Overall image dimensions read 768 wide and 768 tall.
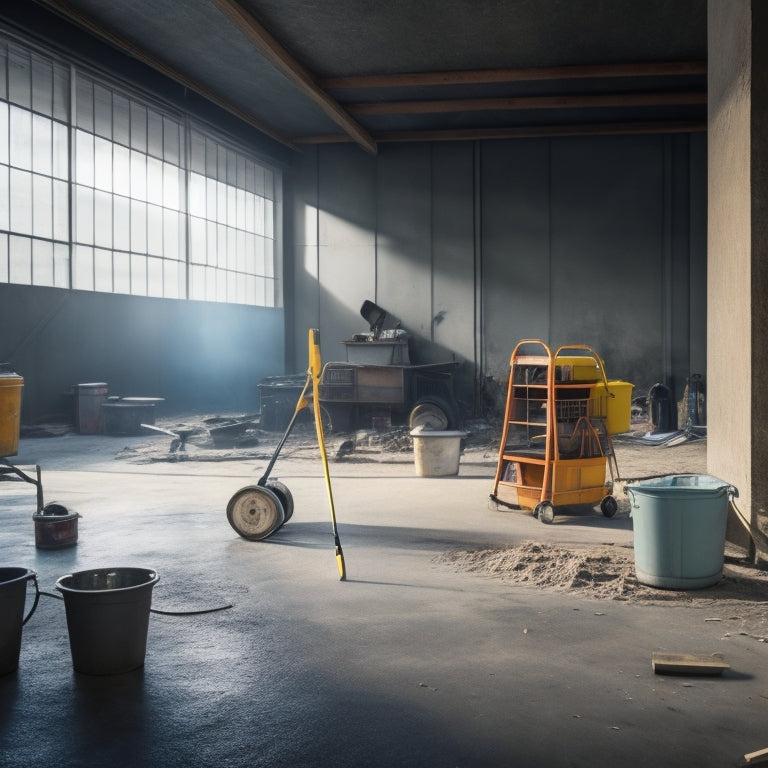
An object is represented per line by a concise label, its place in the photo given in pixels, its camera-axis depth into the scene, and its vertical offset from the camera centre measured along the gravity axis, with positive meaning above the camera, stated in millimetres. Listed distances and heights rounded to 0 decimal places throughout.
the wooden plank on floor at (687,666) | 3453 -1153
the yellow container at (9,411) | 6035 -189
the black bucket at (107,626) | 3465 -1022
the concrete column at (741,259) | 5102 +849
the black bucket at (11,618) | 3447 -990
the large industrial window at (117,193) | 12180 +3423
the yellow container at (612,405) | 6965 -136
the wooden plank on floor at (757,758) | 2668 -1190
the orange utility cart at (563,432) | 6691 -361
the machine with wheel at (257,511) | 6016 -910
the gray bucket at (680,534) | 4633 -814
